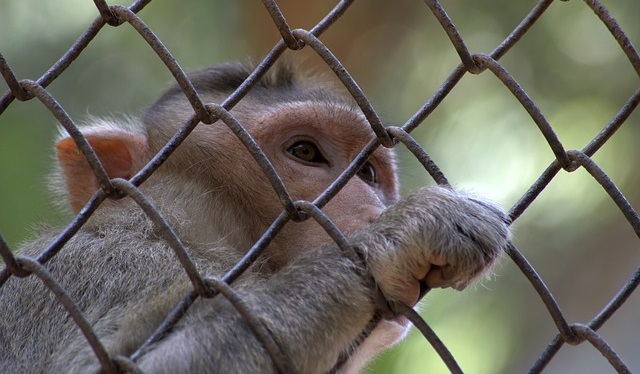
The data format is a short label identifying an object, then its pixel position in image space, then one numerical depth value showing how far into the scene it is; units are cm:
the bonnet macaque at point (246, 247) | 499
